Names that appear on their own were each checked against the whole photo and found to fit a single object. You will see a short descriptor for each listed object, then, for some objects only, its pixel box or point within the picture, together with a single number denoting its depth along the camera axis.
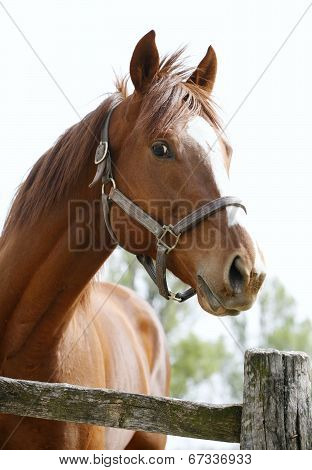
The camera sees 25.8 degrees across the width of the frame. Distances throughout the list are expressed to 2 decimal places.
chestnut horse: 3.54
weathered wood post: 2.73
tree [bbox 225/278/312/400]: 30.17
